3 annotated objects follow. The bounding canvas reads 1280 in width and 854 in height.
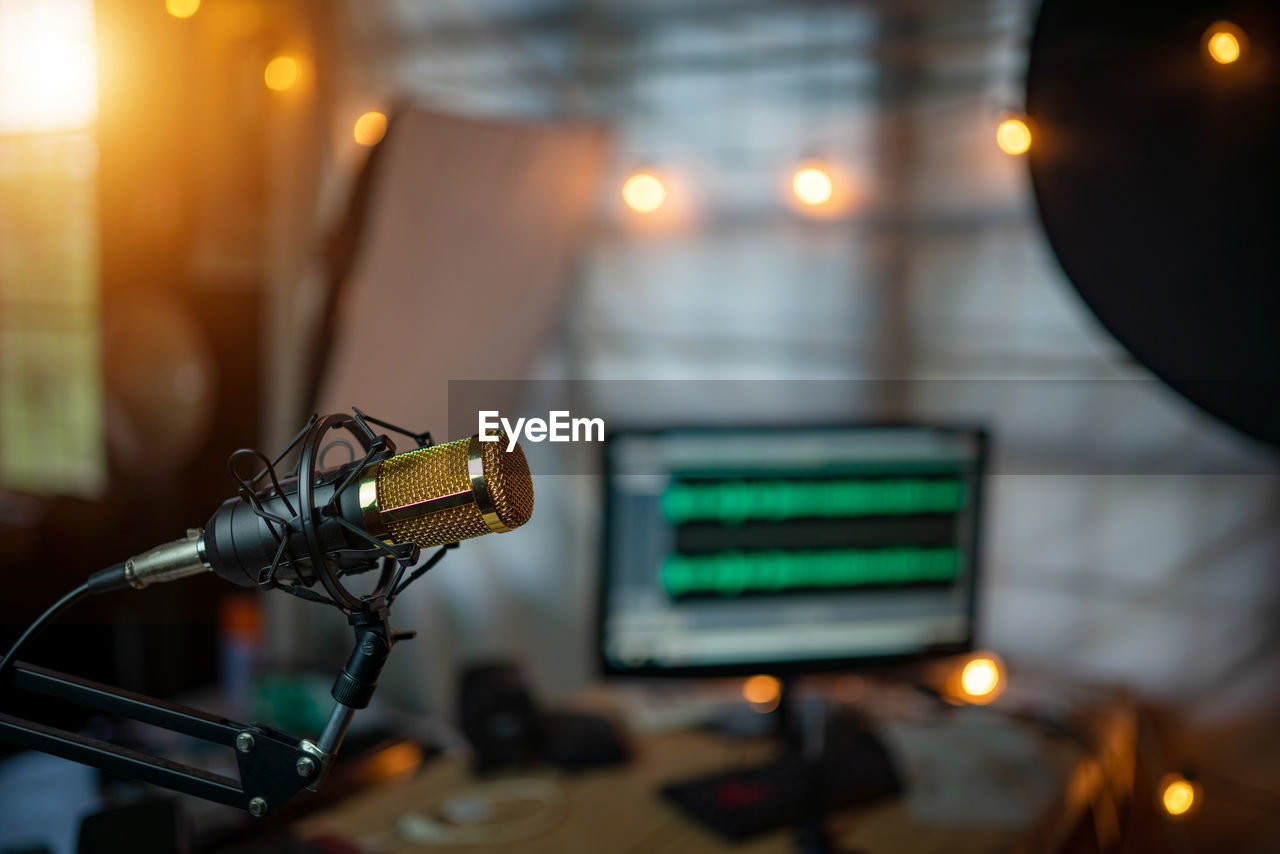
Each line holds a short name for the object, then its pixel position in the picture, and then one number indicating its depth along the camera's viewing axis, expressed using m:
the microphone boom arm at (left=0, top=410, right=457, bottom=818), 0.55
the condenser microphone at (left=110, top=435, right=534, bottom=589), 0.53
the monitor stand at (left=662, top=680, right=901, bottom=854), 1.10
